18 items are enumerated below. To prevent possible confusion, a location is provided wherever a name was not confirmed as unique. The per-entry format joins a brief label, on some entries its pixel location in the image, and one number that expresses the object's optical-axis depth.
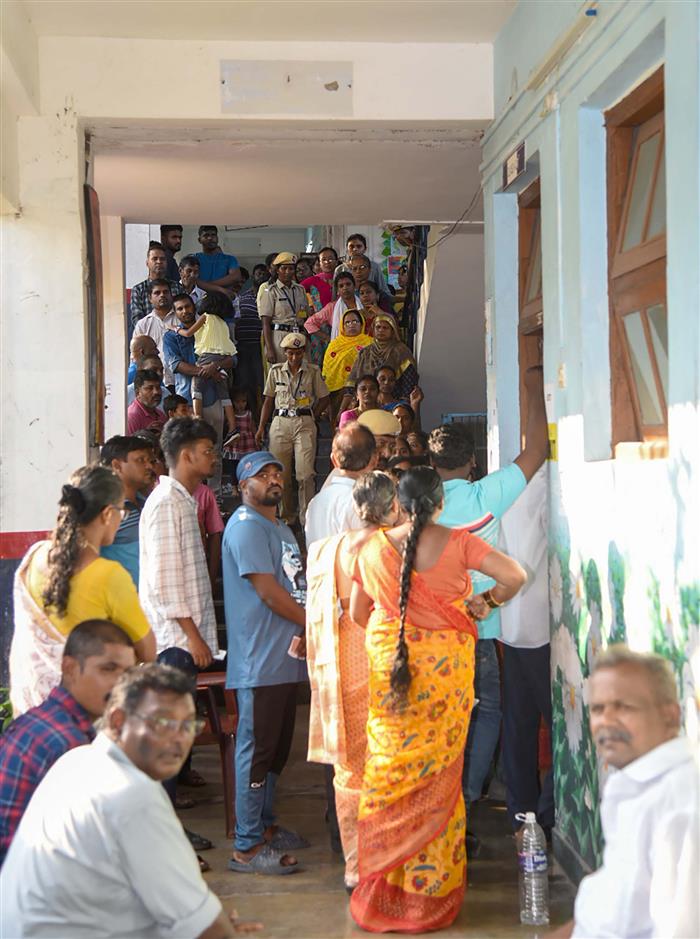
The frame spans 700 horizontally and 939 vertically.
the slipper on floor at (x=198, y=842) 5.38
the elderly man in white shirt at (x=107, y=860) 2.49
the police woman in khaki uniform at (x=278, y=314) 10.88
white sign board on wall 6.17
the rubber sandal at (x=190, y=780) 6.38
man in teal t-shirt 4.90
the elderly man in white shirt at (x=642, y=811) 2.32
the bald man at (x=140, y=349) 9.45
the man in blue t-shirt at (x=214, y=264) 11.10
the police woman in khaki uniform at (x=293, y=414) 9.97
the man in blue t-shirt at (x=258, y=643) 5.11
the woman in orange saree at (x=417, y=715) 4.27
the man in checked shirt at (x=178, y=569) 5.10
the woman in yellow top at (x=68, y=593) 3.82
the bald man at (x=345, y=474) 5.12
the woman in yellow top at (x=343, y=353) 10.47
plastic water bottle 4.34
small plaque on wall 5.56
